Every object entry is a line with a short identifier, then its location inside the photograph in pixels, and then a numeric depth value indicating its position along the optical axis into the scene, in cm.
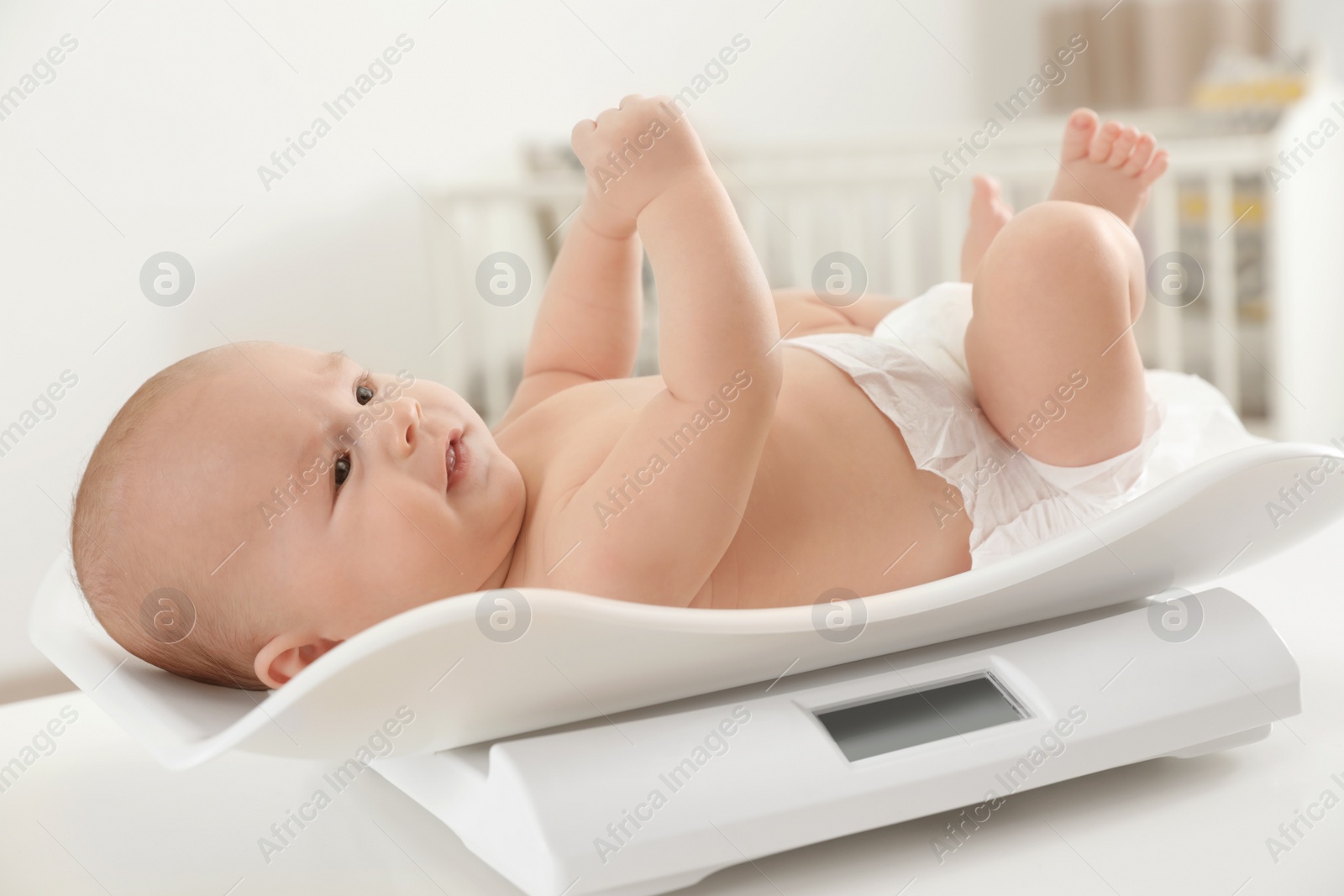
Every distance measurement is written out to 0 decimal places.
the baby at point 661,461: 110
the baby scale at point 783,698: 99
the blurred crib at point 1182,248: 295
